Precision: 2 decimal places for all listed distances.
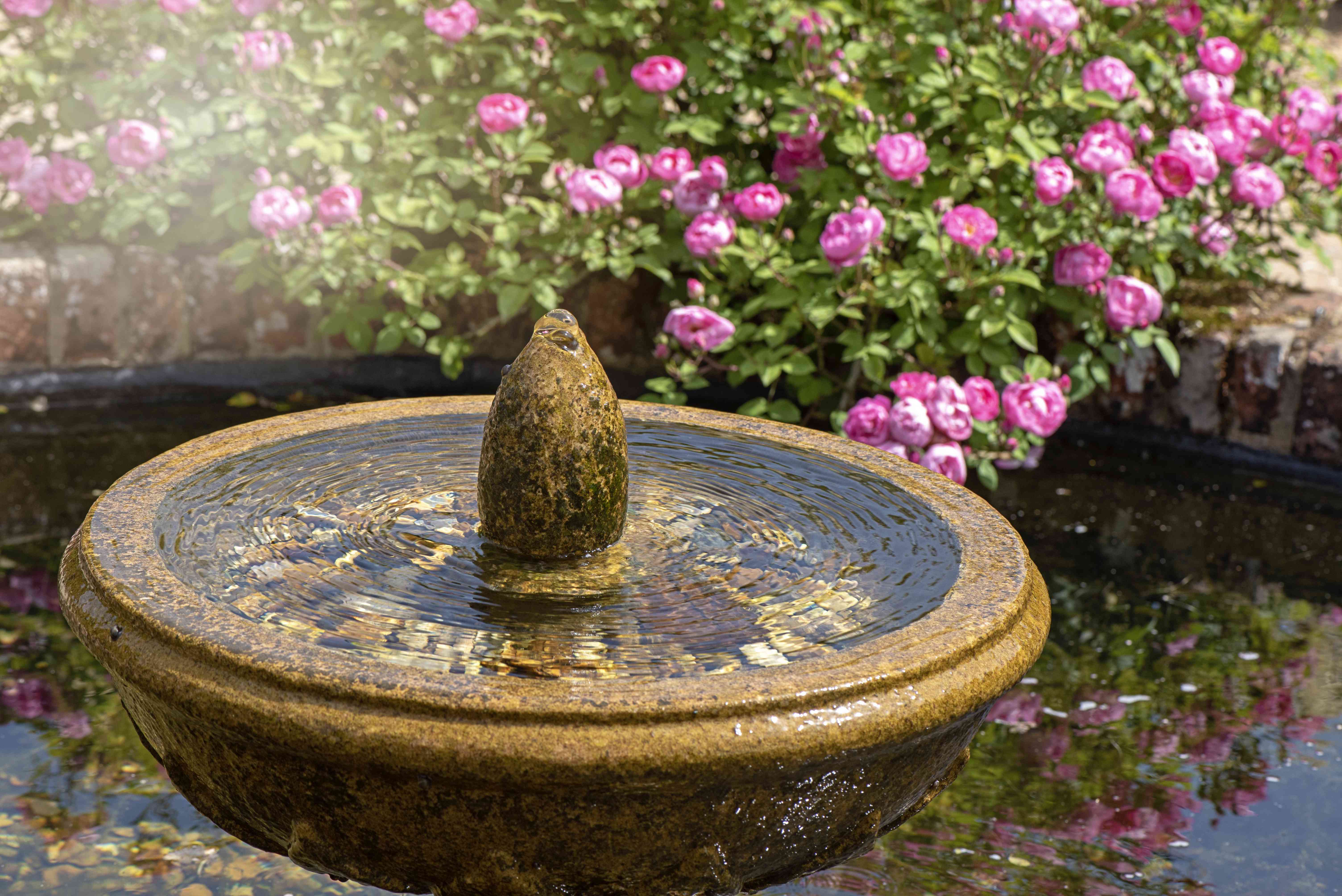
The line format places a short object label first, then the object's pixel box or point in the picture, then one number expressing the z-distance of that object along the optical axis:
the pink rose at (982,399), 3.72
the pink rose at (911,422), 3.58
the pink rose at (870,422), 3.64
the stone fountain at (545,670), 1.50
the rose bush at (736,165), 4.05
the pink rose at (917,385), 3.70
